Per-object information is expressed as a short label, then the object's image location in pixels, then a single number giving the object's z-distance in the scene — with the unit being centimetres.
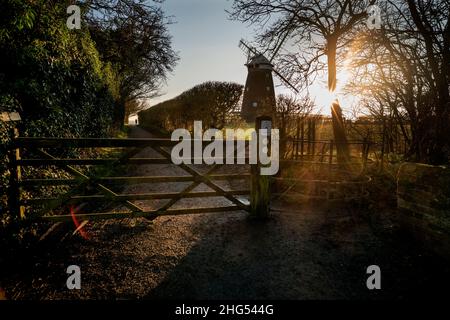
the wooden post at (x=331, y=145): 927
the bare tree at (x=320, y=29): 1093
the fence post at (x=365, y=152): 874
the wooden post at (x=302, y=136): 994
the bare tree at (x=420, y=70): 596
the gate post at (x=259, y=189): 544
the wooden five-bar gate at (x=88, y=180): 416
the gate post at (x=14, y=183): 409
